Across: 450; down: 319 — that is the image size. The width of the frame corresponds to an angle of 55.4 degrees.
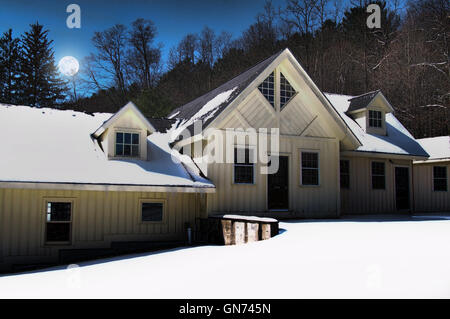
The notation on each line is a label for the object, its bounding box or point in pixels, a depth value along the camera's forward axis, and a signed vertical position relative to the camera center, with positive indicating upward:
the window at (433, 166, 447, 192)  21.19 +0.59
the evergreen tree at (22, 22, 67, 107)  40.50 +10.90
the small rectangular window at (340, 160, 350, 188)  18.73 +0.72
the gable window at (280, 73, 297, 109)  16.25 +3.72
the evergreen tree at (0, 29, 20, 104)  40.06 +11.37
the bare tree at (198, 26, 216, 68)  44.16 +14.85
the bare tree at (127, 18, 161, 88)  40.47 +12.82
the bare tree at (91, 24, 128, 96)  38.22 +12.60
